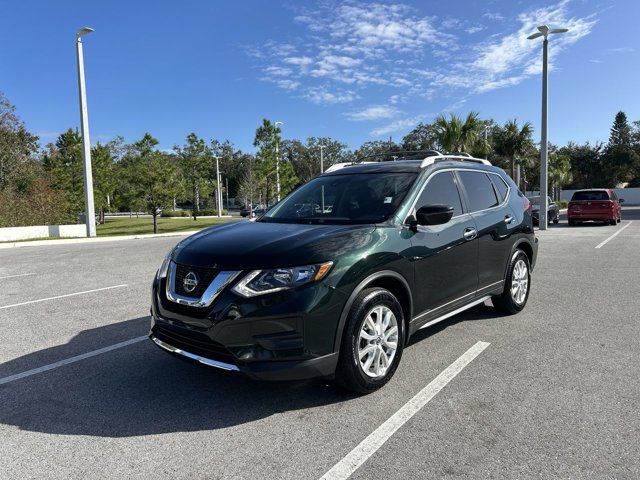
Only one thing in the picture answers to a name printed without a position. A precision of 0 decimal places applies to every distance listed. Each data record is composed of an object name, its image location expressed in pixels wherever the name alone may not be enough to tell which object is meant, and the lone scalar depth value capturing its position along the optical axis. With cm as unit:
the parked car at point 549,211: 2362
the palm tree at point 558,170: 5672
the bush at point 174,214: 5741
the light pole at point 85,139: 2070
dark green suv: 313
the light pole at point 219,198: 5044
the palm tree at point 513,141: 3994
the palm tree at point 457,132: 2852
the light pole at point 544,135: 2086
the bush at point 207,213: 5594
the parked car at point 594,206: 2156
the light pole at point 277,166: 3497
